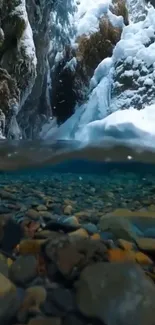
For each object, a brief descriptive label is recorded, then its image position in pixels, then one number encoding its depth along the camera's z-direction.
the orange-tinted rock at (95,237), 1.98
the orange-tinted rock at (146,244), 1.90
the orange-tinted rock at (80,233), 1.98
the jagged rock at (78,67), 15.05
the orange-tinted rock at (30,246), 1.79
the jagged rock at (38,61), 11.77
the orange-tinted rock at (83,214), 2.49
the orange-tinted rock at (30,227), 2.05
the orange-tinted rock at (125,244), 1.88
